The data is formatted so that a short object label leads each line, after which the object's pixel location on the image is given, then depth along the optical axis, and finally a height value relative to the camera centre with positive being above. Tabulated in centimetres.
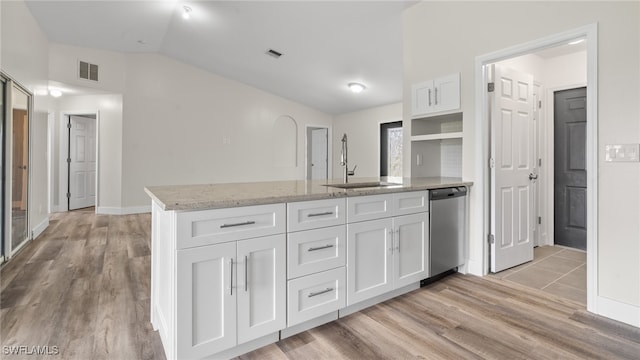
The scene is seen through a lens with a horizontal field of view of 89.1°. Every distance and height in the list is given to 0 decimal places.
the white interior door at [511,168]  302 +13
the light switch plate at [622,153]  205 +19
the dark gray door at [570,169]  387 +15
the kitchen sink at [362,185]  265 -4
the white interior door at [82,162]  677 +38
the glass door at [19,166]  348 +16
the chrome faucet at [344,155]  288 +23
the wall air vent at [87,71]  551 +188
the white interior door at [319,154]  842 +72
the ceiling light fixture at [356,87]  585 +170
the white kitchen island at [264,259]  152 -44
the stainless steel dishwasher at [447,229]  270 -42
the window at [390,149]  673 +67
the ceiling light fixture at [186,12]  436 +231
